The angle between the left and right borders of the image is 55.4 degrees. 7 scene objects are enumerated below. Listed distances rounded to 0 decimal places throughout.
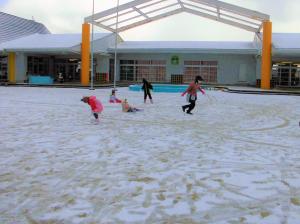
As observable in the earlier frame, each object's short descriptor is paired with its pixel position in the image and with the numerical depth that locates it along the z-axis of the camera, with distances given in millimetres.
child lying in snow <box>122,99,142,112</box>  9179
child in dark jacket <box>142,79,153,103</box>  11871
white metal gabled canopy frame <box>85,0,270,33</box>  20111
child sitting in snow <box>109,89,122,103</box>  10222
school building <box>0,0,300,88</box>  22921
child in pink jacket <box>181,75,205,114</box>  8938
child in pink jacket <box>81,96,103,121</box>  7227
